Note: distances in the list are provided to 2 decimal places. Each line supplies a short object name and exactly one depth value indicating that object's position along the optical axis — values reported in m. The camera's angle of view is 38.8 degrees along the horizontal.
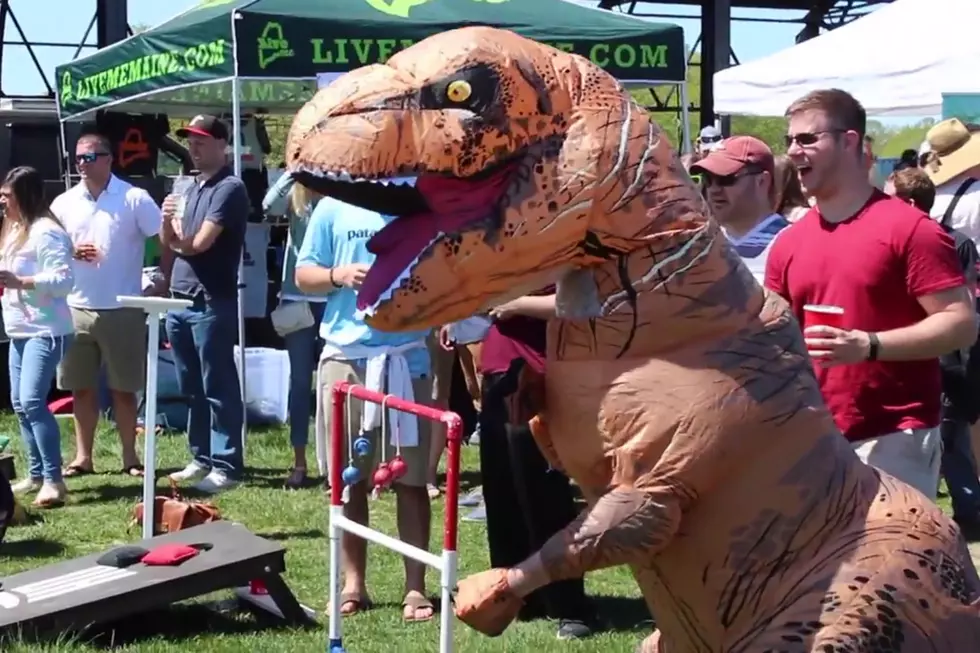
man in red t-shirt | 3.56
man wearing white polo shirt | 8.53
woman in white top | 7.79
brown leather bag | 6.68
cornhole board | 5.13
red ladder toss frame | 3.99
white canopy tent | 8.64
